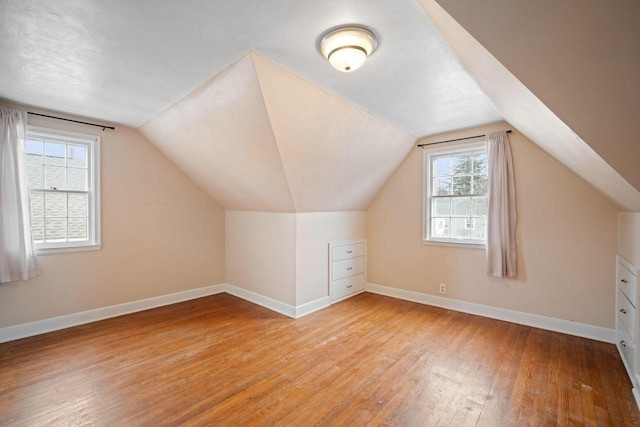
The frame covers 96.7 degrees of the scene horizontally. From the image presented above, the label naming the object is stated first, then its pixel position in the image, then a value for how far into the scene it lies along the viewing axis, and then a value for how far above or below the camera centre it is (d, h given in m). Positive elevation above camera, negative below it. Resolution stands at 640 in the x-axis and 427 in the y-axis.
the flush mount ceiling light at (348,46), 1.70 +1.02
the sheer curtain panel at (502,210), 3.34 +0.00
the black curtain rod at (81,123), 3.04 +1.00
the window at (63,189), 3.11 +0.22
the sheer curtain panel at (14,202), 2.79 +0.06
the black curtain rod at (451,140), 3.60 +0.94
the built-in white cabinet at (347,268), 4.13 -0.90
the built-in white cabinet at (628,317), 2.10 -0.90
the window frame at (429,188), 3.72 +0.31
